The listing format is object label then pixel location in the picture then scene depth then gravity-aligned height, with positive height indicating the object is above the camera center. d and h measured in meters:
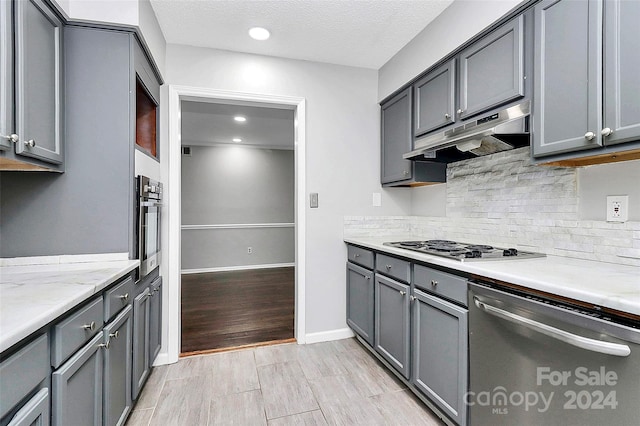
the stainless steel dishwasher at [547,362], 0.94 -0.53
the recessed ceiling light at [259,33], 2.34 +1.33
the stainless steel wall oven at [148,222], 1.84 -0.08
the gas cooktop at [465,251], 1.60 -0.23
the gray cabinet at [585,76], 1.18 +0.55
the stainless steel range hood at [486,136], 1.60 +0.42
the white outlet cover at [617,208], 1.45 +0.01
